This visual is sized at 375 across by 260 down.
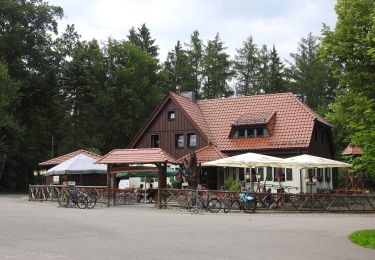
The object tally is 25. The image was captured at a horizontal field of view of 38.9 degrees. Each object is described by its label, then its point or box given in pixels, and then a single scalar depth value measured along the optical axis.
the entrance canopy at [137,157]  26.67
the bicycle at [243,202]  24.48
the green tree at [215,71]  69.31
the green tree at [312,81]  67.31
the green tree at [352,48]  26.97
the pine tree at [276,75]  64.81
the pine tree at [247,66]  71.94
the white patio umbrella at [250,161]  26.28
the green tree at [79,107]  53.09
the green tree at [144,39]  73.75
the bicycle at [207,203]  24.78
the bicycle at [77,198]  26.23
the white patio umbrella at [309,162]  26.55
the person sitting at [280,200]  25.46
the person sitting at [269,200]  25.48
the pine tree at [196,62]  70.50
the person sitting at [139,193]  31.14
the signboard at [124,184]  43.04
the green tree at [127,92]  61.09
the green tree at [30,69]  51.50
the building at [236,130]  37.44
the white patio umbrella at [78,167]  34.16
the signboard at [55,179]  37.41
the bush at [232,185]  32.55
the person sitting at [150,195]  31.09
